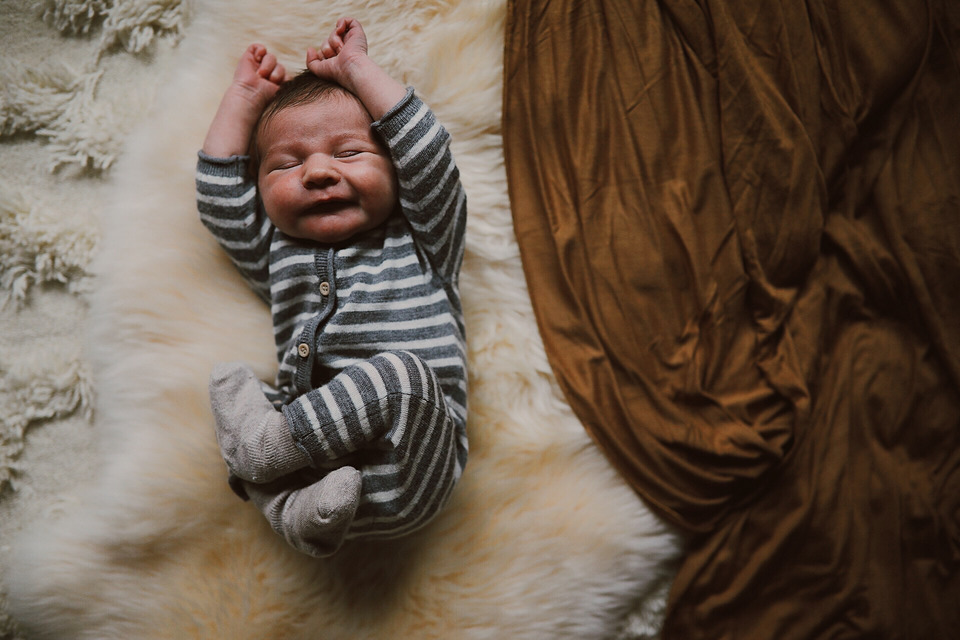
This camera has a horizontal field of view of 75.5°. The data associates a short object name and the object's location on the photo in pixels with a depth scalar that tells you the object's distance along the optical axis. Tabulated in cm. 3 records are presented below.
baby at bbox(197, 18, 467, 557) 73
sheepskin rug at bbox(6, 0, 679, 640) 82
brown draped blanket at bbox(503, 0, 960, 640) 83
